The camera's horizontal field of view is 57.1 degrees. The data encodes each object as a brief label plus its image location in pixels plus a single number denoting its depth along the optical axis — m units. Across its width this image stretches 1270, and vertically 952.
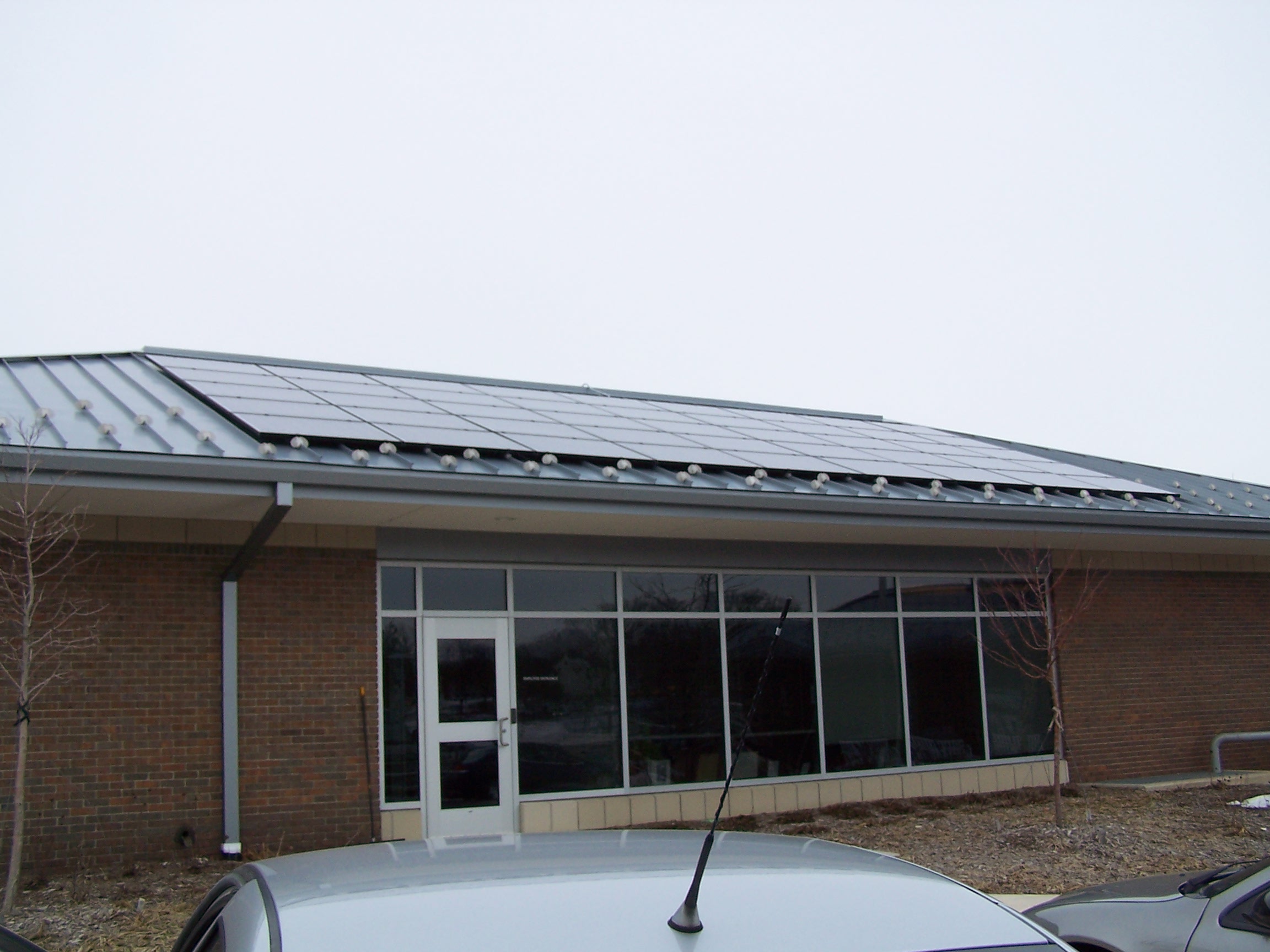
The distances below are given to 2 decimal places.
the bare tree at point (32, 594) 8.62
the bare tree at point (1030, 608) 14.83
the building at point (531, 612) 10.37
